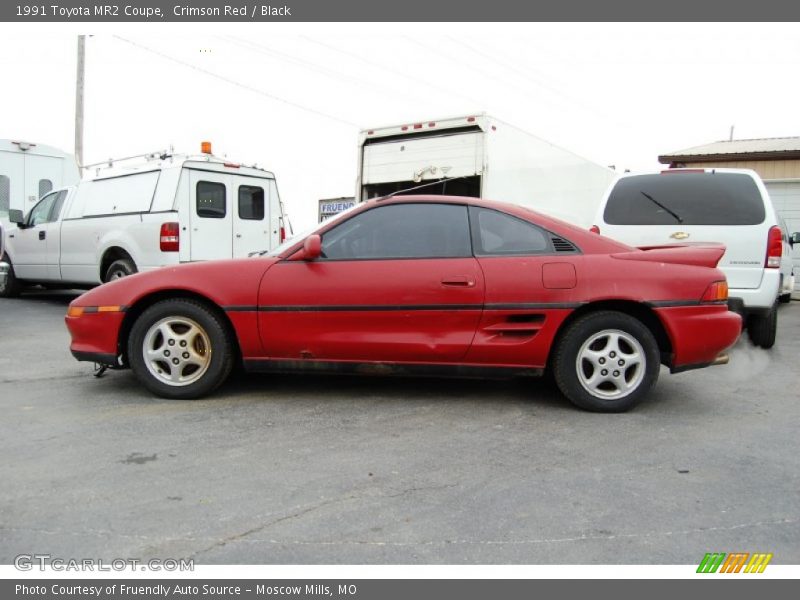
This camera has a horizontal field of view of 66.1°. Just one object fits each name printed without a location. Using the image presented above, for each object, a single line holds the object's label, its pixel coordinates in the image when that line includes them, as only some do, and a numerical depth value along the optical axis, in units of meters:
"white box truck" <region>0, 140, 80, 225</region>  11.77
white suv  5.52
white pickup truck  8.15
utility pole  18.36
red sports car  3.90
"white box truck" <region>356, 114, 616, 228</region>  8.12
